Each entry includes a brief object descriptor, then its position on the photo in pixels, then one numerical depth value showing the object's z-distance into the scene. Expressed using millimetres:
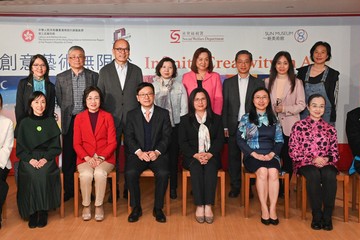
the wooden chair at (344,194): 3742
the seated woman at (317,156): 3637
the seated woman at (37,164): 3654
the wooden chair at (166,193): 3842
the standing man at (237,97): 4297
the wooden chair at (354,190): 4043
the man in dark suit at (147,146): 3793
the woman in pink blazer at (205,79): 4285
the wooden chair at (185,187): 3869
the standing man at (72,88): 4160
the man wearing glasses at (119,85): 4199
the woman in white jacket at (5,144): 3752
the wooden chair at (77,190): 3826
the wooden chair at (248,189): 3812
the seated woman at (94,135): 3915
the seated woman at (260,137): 3830
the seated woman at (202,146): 3789
